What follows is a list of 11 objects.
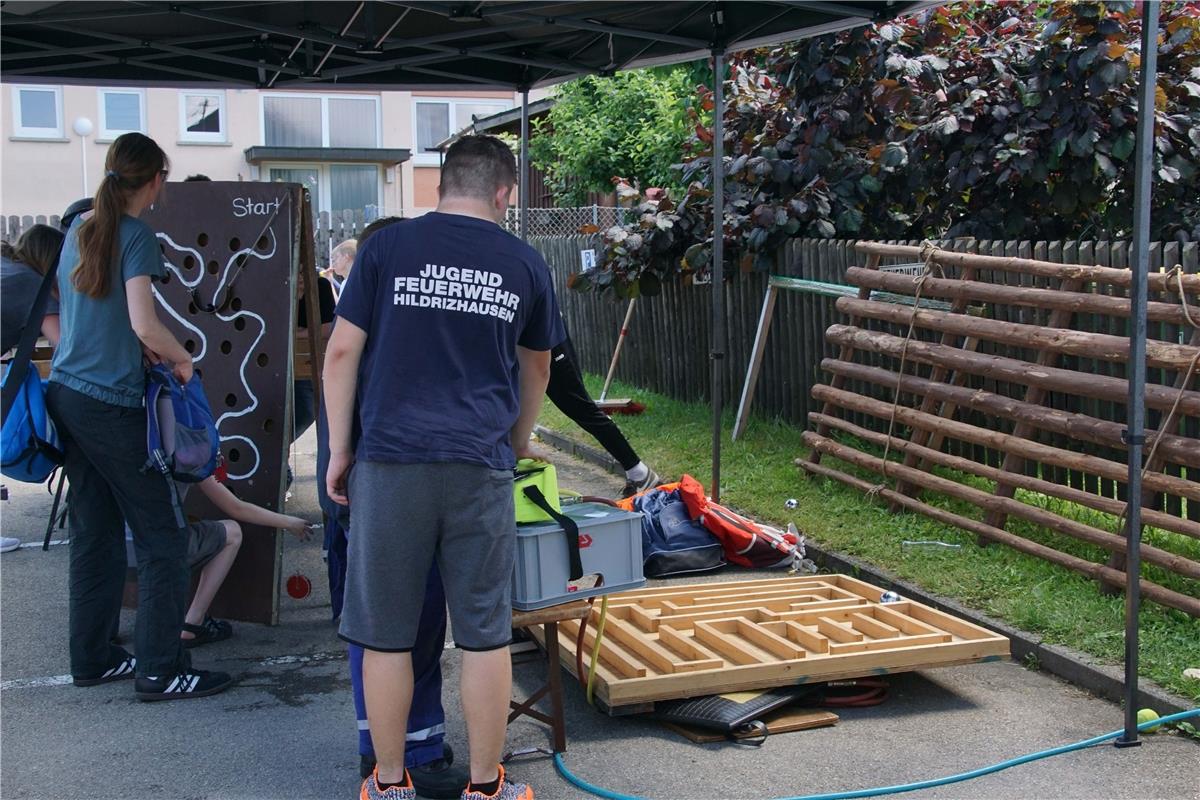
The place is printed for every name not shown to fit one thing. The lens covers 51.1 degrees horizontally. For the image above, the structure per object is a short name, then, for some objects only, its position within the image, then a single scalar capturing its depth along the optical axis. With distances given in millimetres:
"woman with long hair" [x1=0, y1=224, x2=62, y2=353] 5734
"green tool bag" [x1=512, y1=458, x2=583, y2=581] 4305
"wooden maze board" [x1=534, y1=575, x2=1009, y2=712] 4828
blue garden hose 4203
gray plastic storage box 4293
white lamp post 27598
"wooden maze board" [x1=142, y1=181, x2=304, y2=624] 6359
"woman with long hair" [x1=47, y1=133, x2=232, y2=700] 4867
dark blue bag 7094
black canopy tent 7012
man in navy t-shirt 3697
